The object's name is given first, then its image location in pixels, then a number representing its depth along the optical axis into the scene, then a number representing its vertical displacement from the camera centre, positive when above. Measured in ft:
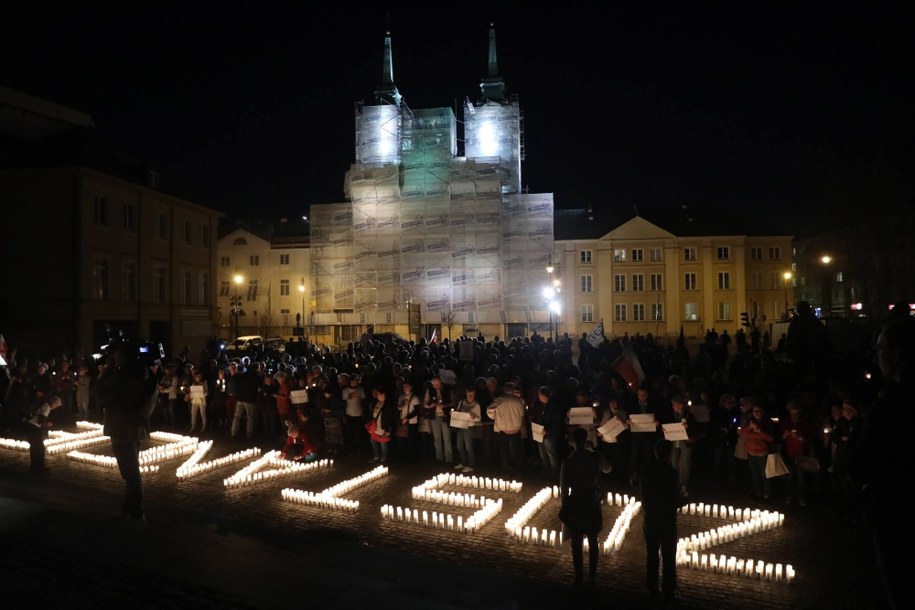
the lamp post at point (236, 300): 139.13 +5.25
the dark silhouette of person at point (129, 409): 25.70 -3.27
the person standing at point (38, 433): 36.60 -6.01
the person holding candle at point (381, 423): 41.83 -6.43
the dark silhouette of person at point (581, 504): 22.44 -6.35
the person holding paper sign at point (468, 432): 39.96 -6.85
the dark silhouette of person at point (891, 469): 10.66 -2.52
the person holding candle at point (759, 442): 33.19 -6.35
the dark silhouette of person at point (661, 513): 21.40 -6.33
